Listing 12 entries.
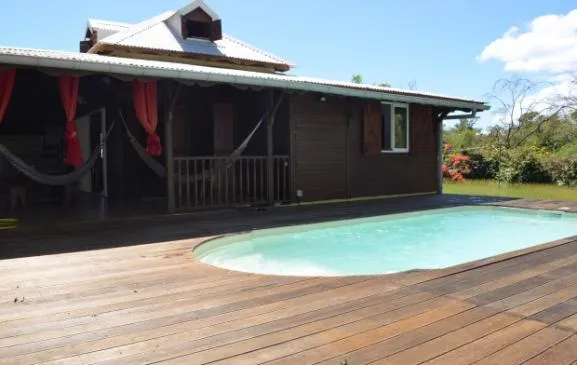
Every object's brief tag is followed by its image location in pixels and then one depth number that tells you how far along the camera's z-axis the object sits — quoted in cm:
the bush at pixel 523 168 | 1434
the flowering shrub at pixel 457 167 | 1574
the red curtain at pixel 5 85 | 557
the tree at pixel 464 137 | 2138
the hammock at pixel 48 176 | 580
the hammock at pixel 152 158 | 732
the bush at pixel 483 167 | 1518
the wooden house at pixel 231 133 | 680
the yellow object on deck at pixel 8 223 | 550
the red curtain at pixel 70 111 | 612
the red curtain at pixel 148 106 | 670
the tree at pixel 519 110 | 2008
